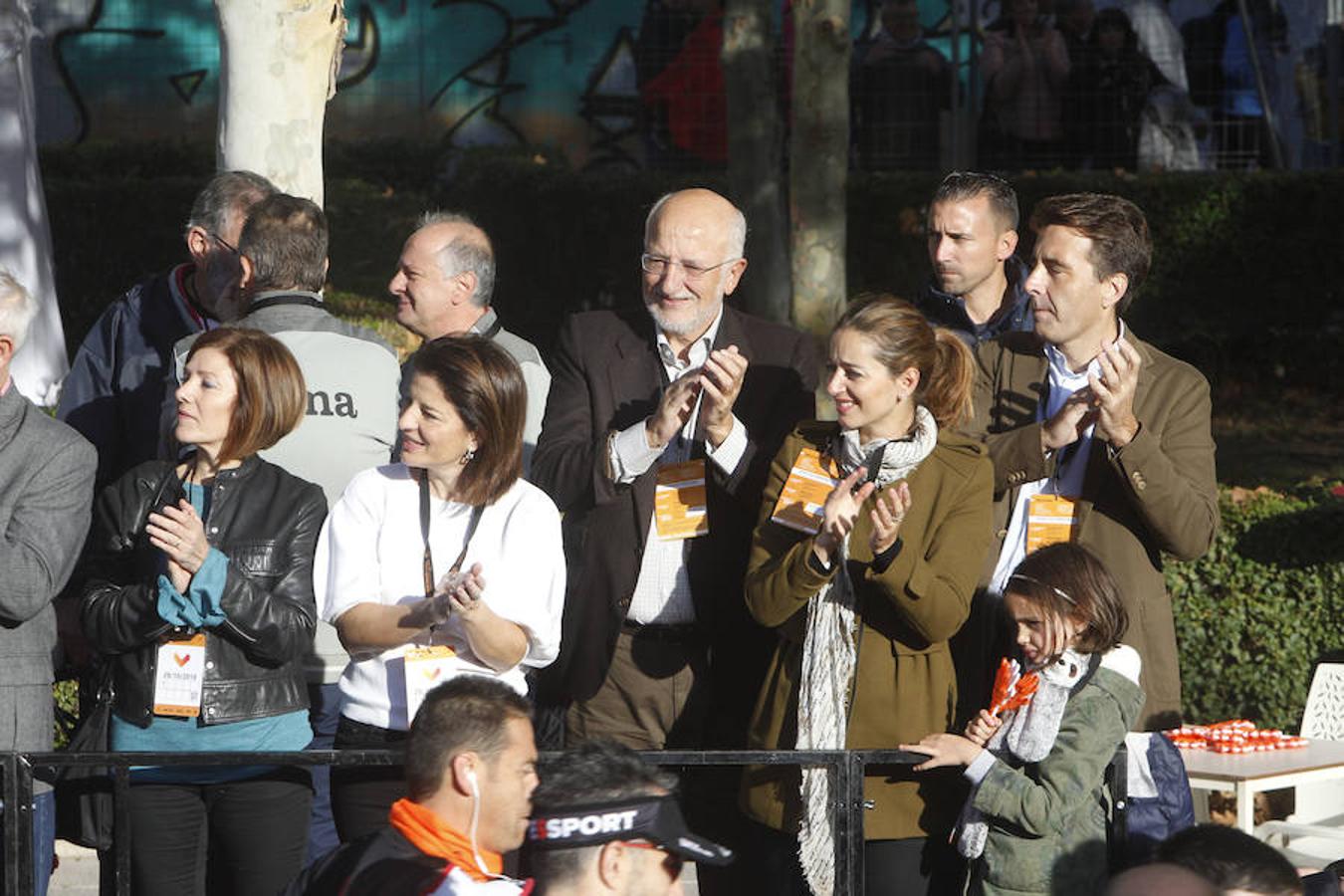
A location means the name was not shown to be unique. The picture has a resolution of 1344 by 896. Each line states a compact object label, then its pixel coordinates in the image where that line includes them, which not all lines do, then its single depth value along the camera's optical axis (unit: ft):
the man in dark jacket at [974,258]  39.21
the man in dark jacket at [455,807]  23.29
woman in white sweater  30.07
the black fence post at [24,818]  28.23
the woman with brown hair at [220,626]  30.33
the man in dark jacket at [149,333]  36.67
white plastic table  40.41
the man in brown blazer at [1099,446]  31.58
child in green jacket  28.66
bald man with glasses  32.30
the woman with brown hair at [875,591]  29.43
